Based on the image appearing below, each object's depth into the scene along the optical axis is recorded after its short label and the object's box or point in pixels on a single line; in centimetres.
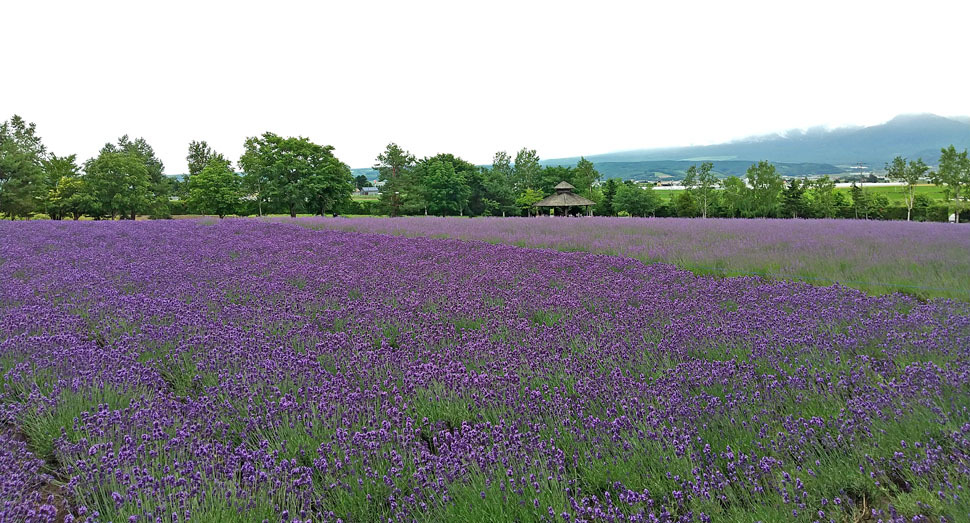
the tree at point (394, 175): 5616
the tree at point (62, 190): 4050
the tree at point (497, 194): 5322
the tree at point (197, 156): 7181
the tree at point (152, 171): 4491
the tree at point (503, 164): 6208
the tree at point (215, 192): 4634
